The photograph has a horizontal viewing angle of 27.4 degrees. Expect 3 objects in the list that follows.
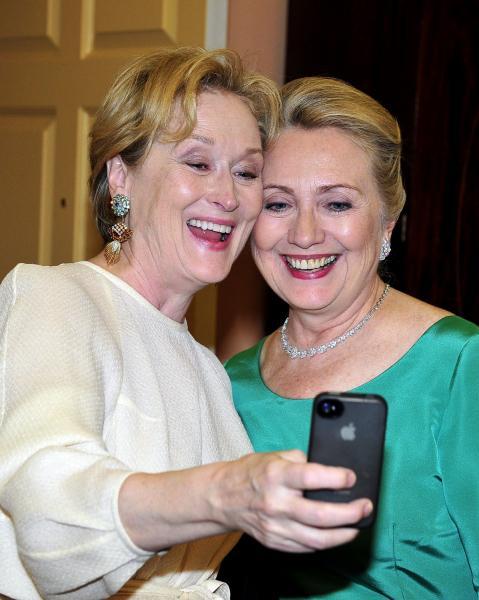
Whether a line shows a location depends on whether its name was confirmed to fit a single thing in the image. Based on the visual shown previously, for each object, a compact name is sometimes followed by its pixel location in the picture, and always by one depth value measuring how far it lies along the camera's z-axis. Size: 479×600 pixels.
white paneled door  3.01
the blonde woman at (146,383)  1.08
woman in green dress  1.71
